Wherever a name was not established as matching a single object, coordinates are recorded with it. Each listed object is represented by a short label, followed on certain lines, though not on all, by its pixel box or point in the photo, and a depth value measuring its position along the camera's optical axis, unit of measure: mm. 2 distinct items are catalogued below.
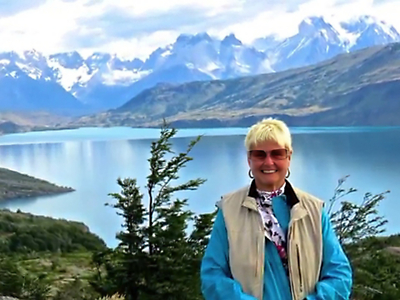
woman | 2609
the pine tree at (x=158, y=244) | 8359
